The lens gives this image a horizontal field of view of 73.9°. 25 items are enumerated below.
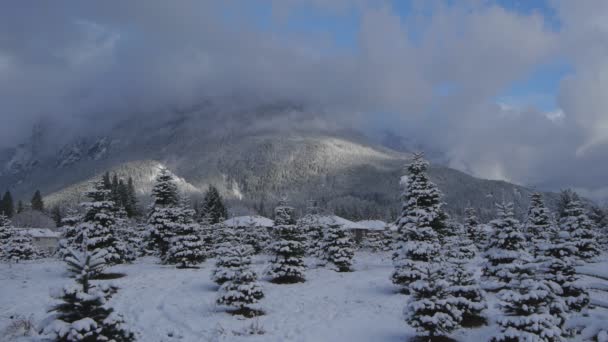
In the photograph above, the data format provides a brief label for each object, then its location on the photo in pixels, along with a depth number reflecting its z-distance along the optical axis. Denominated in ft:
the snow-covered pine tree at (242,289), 61.67
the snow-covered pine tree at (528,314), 39.27
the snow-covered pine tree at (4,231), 144.46
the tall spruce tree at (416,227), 74.79
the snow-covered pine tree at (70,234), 95.12
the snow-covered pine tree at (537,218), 126.31
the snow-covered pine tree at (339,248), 114.11
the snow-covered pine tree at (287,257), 92.27
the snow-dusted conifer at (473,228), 177.05
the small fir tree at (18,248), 138.31
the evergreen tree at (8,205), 331.98
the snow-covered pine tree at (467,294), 55.83
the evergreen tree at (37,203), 375.31
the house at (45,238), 252.42
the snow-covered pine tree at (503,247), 54.19
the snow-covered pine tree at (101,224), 92.25
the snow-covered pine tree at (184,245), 108.68
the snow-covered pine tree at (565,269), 52.60
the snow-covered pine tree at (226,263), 65.87
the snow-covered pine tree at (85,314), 29.63
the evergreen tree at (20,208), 360.28
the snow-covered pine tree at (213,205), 210.79
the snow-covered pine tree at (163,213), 113.91
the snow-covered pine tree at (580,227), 121.90
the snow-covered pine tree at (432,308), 47.73
